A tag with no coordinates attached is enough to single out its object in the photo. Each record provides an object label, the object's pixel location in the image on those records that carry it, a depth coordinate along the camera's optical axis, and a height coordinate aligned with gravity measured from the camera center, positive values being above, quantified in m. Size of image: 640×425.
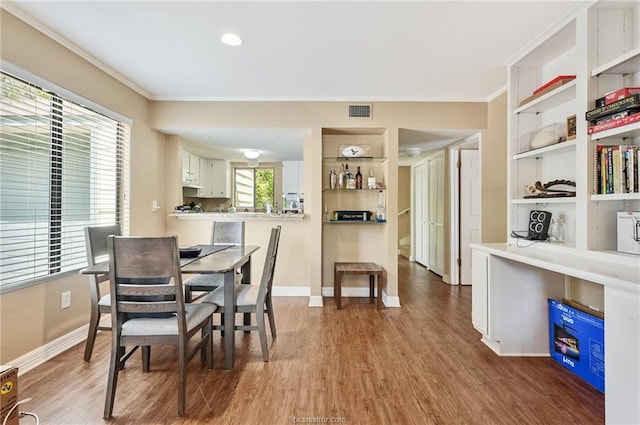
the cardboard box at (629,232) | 1.65 -0.09
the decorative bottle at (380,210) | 3.62 +0.06
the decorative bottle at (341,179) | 3.73 +0.47
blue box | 1.81 -0.86
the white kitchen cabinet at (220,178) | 5.75 +0.74
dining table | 1.77 -0.34
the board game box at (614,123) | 1.57 +0.54
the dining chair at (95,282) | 2.09 -0.52
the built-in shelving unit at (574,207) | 1.27 +0.07
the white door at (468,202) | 4.35 +0.21
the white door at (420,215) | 5.65 +0.01
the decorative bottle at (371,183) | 3.64 +0.41
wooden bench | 3.32 -0.67
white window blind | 1.98 +0.28
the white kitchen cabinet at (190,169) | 4.66 +0.76
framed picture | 2.01 +0.63
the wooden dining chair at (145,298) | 1.55 -0.46
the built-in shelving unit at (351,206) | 3.81 +0.12
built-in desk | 1.27 -0.55
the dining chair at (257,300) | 2.12 -0.63
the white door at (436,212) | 4.80 +0.06
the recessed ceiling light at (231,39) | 2.22 +1.38
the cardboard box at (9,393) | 1.36 -0.87
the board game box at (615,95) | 1.63 +0.71
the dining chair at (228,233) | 3.05 -0.20
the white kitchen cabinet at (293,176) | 5.81 +0.78
